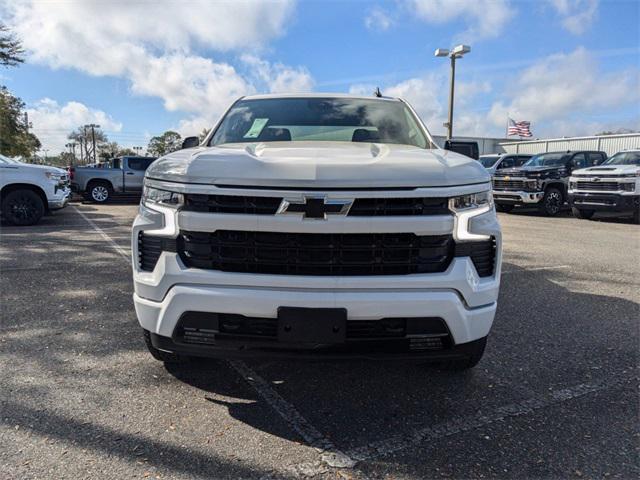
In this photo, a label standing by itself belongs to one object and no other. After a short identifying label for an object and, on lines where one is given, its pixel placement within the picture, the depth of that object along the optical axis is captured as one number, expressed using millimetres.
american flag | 38469
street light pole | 18061
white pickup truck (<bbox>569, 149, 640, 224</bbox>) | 12422
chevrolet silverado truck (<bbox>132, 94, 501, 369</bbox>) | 2334
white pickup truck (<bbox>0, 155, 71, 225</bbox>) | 9906
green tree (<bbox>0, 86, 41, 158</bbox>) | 35500
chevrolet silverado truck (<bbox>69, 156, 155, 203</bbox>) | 17031
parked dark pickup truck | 14211
